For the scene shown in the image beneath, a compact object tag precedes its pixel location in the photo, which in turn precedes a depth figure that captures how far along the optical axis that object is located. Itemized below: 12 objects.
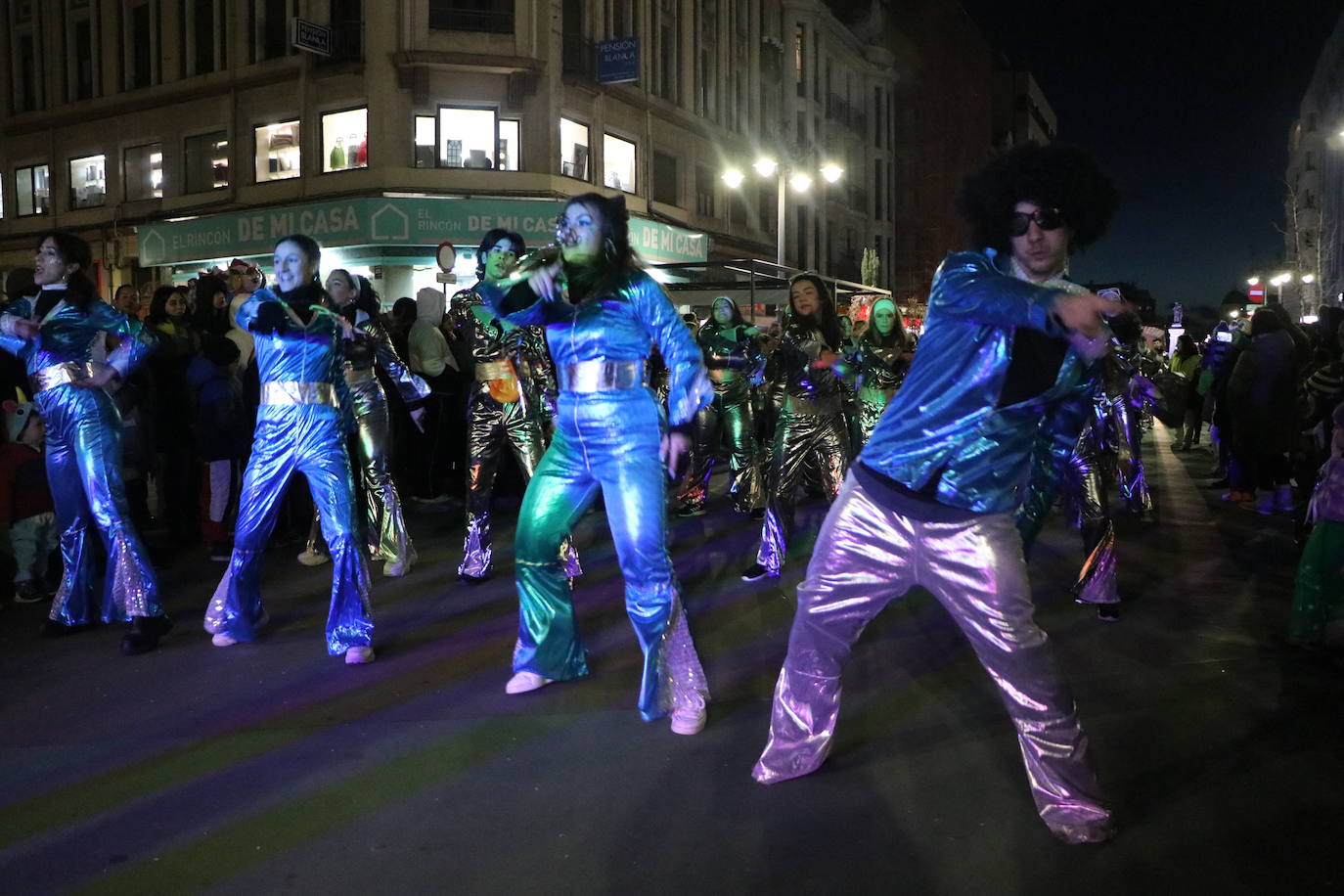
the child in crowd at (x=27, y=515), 6.58
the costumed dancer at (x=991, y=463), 3.16
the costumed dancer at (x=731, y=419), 9.77
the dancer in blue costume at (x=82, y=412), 5.48
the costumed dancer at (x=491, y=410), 6.81
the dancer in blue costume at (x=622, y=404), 4.24
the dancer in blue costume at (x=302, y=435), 5.19
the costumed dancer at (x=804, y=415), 6.99
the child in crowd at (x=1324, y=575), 5.40
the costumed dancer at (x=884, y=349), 8.51
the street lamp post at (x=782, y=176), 22.56
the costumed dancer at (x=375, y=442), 6.80
